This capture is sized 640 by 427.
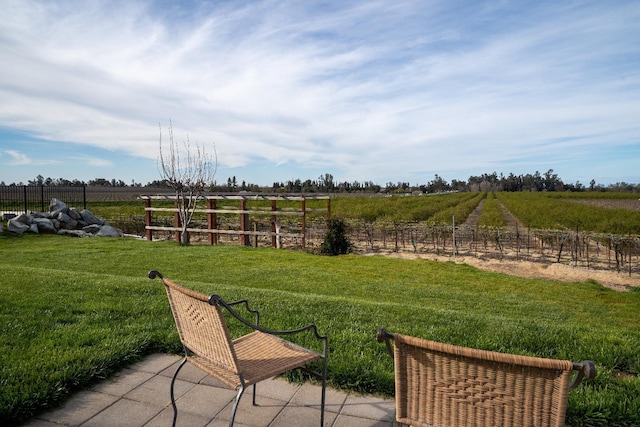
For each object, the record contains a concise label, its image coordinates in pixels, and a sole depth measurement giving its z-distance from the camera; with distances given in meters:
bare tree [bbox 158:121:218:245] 12.62
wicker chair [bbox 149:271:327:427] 1.74
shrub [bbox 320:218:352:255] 13.04
